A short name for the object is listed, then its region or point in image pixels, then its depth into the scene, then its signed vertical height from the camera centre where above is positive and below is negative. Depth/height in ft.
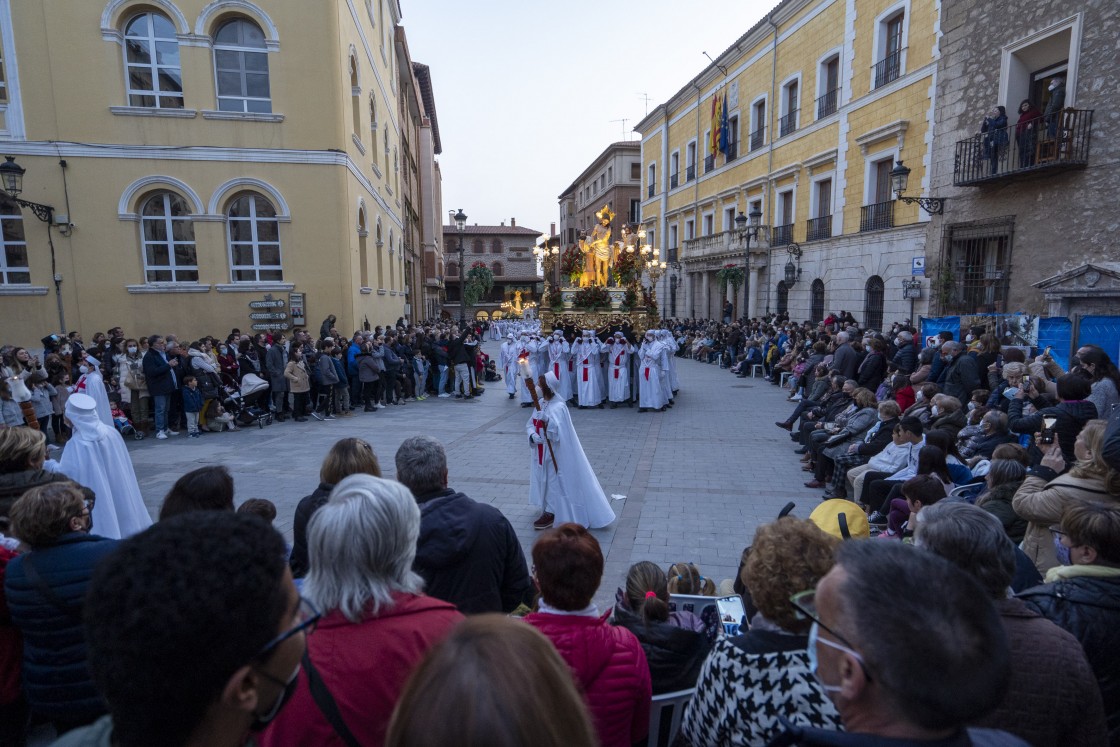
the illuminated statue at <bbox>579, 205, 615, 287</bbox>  59.67 +4.13
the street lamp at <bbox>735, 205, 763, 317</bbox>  73.92 +9.25
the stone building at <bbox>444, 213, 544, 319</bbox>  233.96 +18.86
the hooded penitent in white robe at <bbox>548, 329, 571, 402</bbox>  47.47 -4.59
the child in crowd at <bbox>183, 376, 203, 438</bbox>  35.17 -5.77
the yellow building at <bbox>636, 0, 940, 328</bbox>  57.72 +17.51
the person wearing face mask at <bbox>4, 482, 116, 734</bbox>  7.72 -3.76
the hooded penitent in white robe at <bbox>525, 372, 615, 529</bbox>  20.65 -6.11
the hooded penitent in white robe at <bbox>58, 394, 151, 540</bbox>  15.51 -4.24
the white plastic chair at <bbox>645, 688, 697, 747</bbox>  7.88 -5.38
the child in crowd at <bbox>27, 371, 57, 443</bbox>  29.99 -4.48
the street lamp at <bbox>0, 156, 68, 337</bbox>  38.60 +7.46
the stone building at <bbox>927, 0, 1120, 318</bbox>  34.50 +8.37
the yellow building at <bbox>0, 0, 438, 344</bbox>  45.09 +10.99
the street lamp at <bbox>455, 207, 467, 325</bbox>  73.77 +10.22
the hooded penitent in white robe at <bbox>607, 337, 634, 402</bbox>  46.24 -5.25
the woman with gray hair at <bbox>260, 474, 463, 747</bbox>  5.53 -3.12
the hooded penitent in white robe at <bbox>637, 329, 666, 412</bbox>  44.32 -5.60
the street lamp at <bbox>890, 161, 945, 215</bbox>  46.06 +7.56
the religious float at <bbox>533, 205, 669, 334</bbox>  53.47 +1.53
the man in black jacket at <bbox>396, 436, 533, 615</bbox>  8.95 -3.68
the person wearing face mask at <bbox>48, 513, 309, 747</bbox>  3.63 -2.05
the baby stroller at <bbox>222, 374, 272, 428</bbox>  37.99 -6.08
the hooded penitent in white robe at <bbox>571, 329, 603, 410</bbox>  46.57 -5.42
